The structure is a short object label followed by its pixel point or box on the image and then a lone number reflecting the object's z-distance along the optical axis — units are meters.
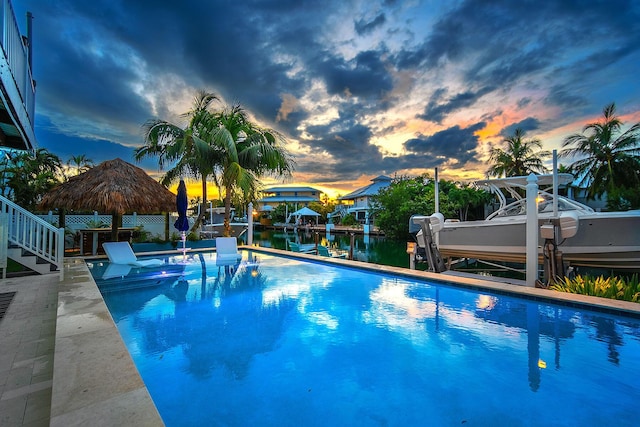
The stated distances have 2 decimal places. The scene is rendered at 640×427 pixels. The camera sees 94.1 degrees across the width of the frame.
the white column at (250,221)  14.24
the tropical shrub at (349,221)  39.28
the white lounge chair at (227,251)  10.63
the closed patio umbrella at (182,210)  10.97
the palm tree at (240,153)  12.55
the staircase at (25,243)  6.33
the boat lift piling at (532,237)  6.49
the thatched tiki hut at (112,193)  9.93
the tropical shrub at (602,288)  5.21
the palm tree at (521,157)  26.58
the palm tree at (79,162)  28.16
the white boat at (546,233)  7.38
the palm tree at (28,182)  14.83
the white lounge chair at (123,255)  8.88
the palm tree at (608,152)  19.97
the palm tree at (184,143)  12.98
